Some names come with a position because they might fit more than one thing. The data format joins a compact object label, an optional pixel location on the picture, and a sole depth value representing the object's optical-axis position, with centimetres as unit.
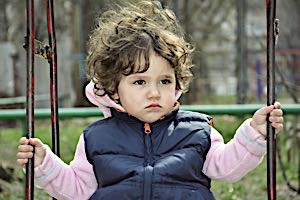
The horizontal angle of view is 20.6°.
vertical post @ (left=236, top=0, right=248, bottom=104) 1115
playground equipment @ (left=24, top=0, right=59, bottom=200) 251
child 265
